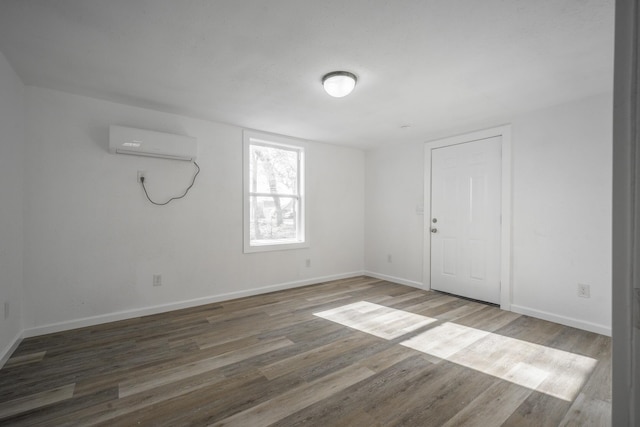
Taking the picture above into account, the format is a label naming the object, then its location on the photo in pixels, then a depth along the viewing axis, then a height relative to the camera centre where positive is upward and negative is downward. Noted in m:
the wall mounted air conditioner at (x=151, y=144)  3.01 +0.71
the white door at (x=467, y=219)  3.70 -0.10
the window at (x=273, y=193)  4.12 +0.26
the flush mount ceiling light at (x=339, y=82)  2.45 +1.07
